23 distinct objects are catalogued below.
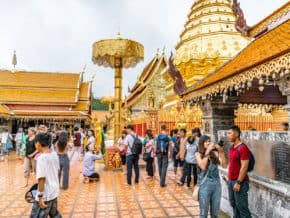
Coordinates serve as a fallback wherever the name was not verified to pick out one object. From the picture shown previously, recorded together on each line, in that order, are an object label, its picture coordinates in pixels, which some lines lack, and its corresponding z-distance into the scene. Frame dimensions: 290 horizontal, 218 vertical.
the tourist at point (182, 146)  7.81
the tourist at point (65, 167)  7.45
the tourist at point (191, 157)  7.22
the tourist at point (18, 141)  15.34
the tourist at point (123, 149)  9.74
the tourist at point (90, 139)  9.04
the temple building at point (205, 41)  17.83
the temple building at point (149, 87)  24.98
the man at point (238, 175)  3.92
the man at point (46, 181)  3.35
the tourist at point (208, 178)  3.95
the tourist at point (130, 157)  7.82
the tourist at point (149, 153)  8.47
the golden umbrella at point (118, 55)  9.98
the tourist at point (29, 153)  7.54
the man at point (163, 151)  7.66
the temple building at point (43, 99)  25.15
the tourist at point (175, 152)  9.08
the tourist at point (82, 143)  15.45
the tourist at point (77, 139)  13.97
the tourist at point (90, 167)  8.26
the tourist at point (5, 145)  15.52
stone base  3.76
